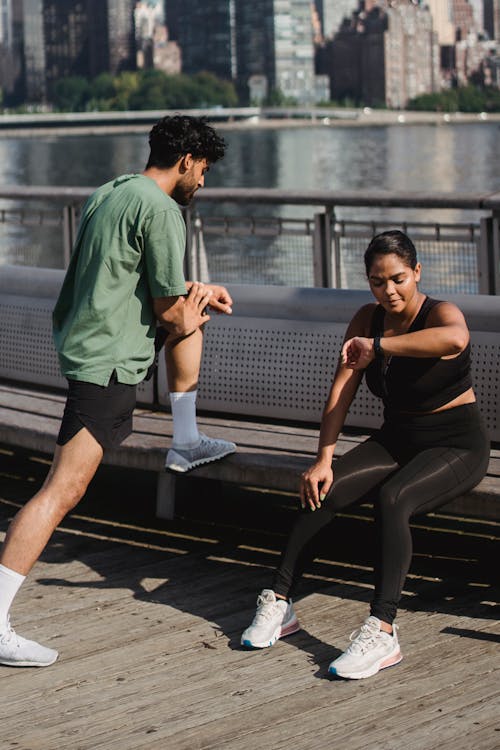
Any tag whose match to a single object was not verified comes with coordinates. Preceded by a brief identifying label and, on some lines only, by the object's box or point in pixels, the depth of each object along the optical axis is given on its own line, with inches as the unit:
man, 155.4
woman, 157.6
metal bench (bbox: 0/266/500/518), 187.0
